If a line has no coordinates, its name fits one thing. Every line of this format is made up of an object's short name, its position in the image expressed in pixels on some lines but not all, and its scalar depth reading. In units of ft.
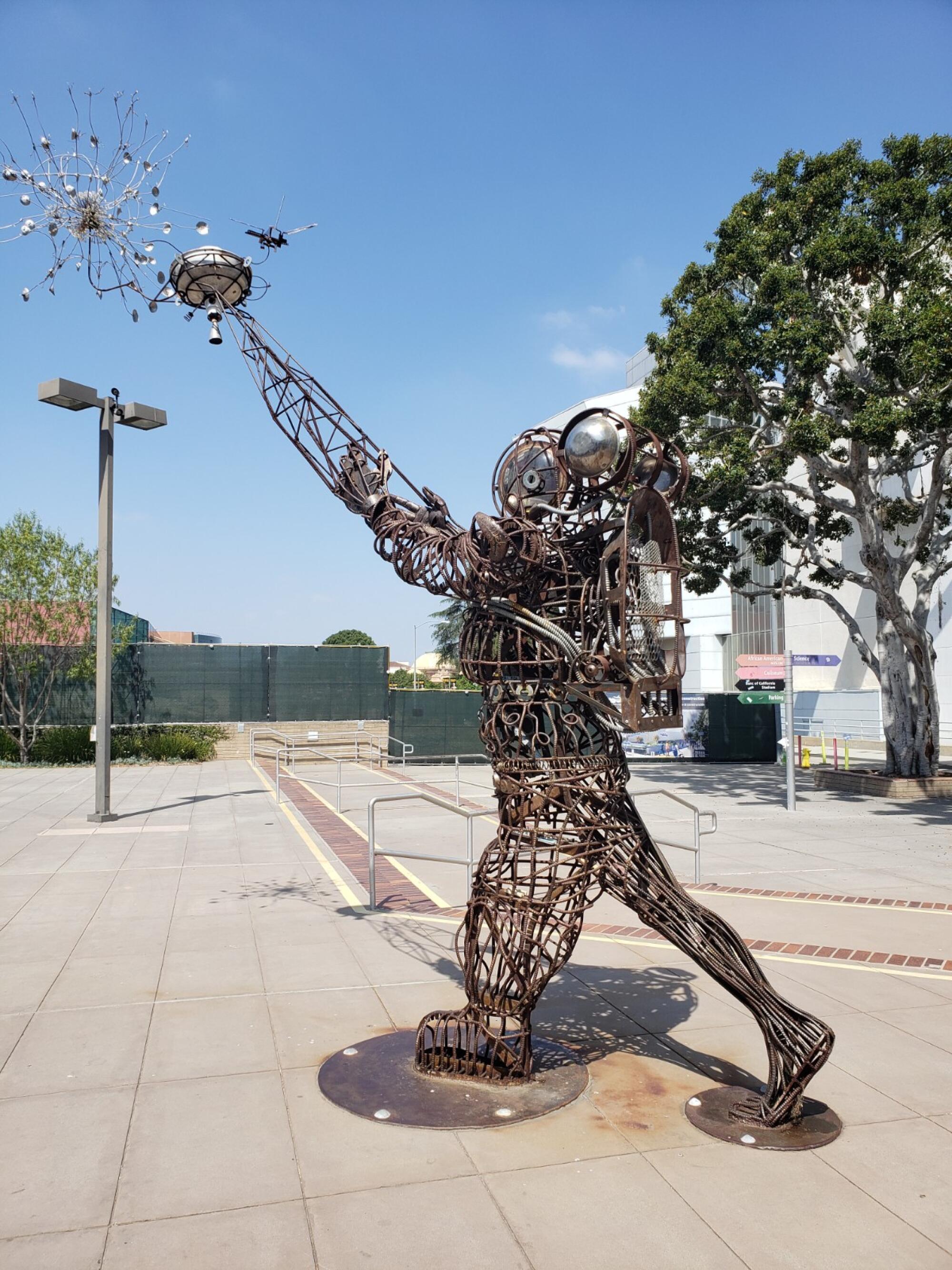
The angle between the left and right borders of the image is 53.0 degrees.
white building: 111.34
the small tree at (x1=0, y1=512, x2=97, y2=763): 76.33
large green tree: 50.19
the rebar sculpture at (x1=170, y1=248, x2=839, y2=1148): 14.21
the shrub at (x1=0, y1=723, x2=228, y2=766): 75.36
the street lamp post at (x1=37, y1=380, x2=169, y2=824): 44.80
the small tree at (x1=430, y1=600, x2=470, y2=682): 154.81
